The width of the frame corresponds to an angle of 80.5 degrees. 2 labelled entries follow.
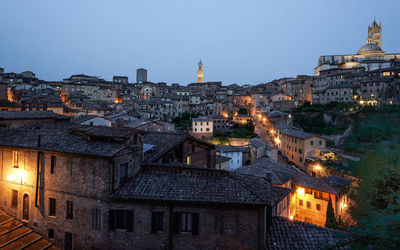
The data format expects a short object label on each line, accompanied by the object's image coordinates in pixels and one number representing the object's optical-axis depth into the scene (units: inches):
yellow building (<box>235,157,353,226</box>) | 1072.8
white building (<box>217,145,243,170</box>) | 1712.2
